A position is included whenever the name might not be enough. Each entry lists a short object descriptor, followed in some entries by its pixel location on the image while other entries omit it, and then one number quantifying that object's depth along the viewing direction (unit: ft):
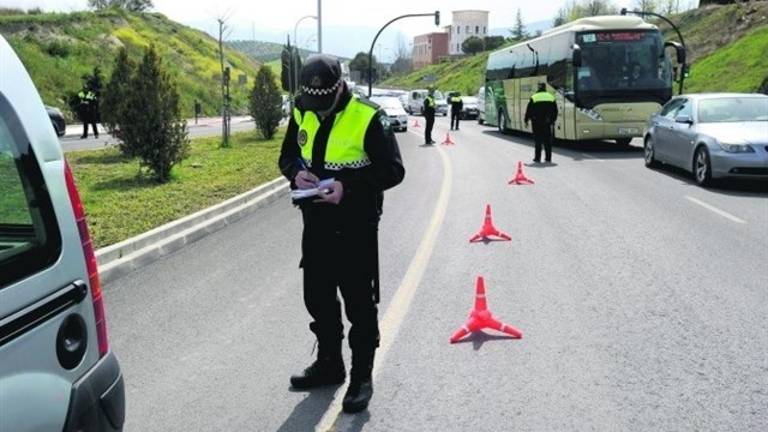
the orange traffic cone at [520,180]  45.79
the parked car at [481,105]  120.89
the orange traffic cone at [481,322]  17.33
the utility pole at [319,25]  121.80
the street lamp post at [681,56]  69.92
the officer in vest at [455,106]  106.42
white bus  65.00
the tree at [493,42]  425.69
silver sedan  39.42
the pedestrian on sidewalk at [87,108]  91.86
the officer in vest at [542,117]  55.72
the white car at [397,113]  106.93
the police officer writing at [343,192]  12.75
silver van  6.90
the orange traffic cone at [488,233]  28.89
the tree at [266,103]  82.79
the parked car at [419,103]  189.06
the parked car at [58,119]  83.76
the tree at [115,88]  57.57
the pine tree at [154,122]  45.29
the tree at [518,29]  458.91
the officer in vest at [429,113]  78.12
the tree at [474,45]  439.63
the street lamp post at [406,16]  140.05
